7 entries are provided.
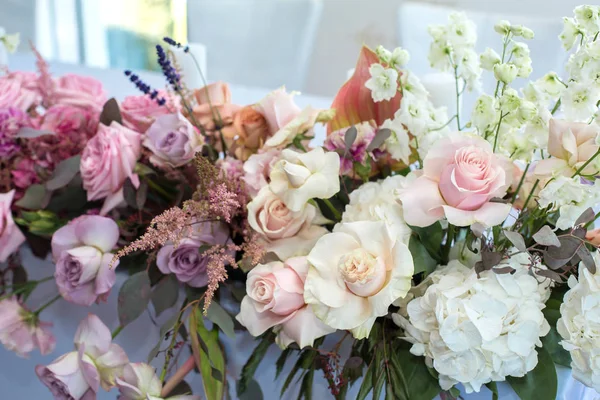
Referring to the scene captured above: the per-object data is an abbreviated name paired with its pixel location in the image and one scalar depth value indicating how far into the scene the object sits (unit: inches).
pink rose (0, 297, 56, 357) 27.6
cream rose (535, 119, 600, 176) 18.7
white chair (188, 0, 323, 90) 77.1
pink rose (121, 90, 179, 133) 29.3
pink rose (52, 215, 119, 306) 24.9
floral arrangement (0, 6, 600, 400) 18.5
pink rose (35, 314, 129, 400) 24.2
